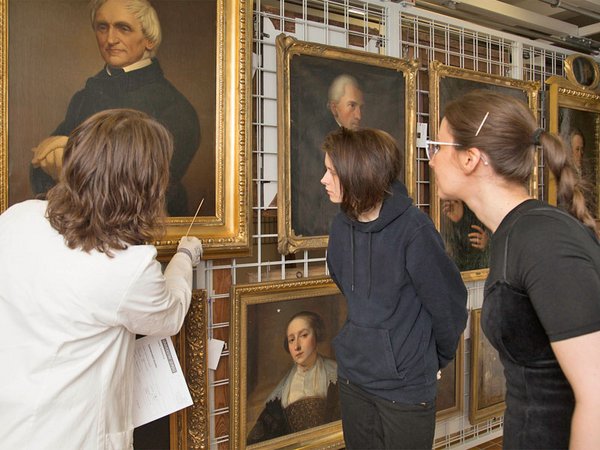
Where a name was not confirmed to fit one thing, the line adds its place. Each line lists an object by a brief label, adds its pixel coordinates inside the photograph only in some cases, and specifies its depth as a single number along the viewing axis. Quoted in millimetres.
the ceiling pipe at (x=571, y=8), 3282
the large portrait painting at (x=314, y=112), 2283
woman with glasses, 933
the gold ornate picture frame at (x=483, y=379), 3102
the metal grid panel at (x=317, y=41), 2234
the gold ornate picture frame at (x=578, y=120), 3418
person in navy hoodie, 1586
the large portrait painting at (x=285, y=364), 2234
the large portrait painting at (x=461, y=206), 2846
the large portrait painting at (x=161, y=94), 1735
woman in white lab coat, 1230
